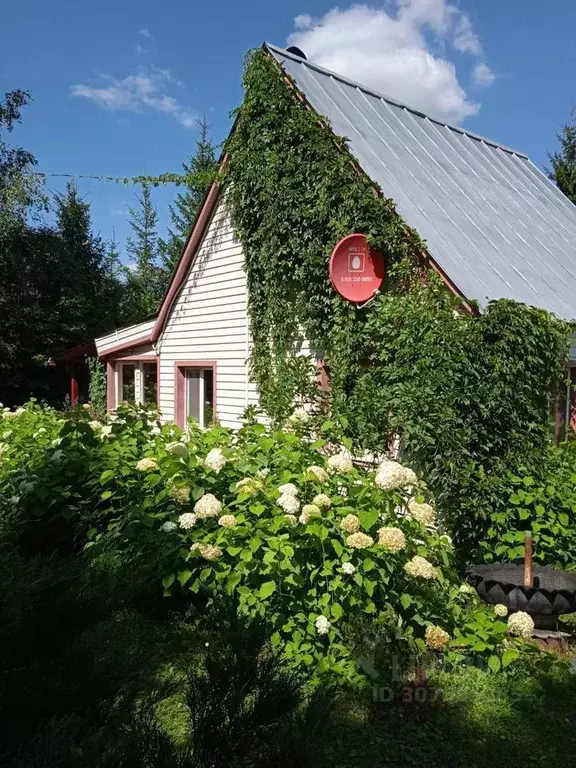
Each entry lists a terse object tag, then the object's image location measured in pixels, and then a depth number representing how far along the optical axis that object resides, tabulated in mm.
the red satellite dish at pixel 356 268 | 7312
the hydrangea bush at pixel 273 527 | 3518
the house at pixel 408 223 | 7562
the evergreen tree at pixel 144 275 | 29044
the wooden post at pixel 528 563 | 4550
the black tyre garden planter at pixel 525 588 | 4359
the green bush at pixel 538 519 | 5480
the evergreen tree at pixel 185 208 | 36125
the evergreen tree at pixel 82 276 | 22359
